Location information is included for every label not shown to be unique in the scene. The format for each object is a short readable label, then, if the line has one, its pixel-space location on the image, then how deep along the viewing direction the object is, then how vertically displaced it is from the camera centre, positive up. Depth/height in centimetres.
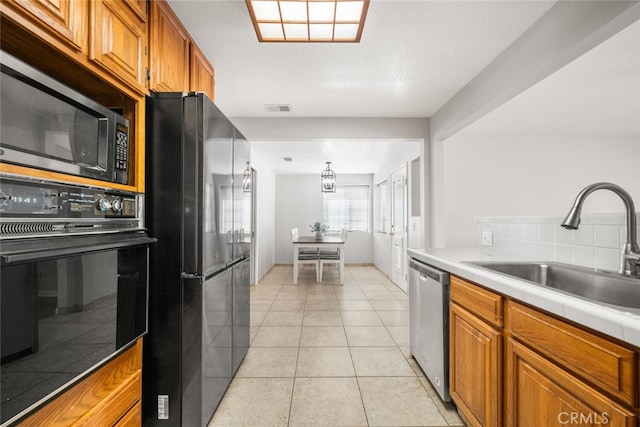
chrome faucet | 120 -5
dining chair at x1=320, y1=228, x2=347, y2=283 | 557 -81
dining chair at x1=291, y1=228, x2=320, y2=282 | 549 -84
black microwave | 79 +29
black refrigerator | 145 -23
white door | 475 -24
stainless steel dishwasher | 178 -73
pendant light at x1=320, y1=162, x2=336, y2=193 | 550 +67
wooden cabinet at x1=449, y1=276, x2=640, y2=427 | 78 -54
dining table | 520 -55
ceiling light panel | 156 +114
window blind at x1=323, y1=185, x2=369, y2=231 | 742 +17
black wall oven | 78 -23
